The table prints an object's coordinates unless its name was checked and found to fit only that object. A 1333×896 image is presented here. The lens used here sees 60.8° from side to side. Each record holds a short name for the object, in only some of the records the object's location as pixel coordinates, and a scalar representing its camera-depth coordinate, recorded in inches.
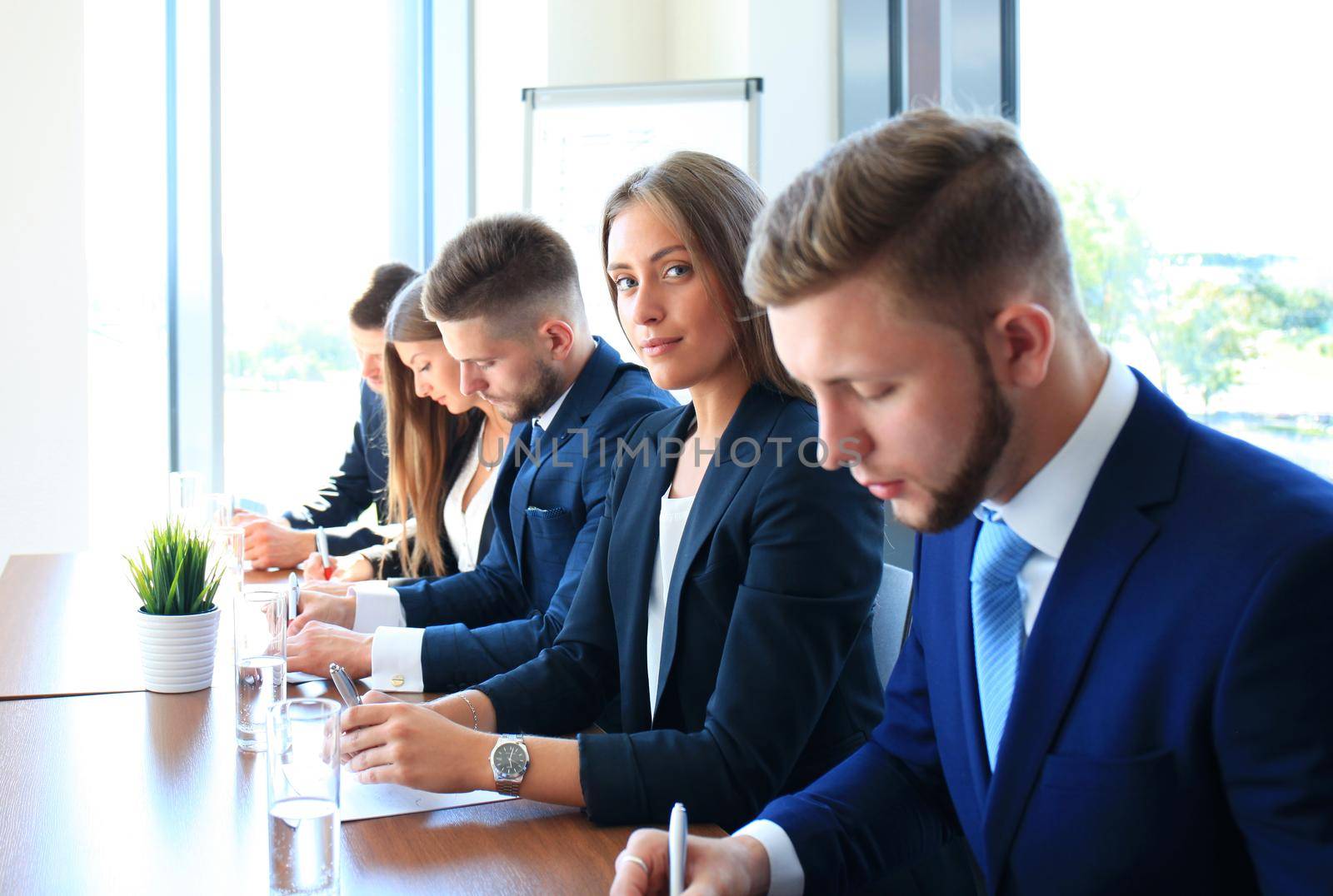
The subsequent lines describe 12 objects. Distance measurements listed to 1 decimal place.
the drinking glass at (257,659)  56.9
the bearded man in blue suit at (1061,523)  34.2
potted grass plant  66.4
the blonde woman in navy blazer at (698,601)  49.6
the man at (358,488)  109.0
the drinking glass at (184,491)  89.5
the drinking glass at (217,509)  90.4
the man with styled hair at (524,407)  84.3
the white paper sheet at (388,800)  47.7
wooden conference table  42.1
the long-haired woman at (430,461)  105.0
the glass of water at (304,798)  39.4
